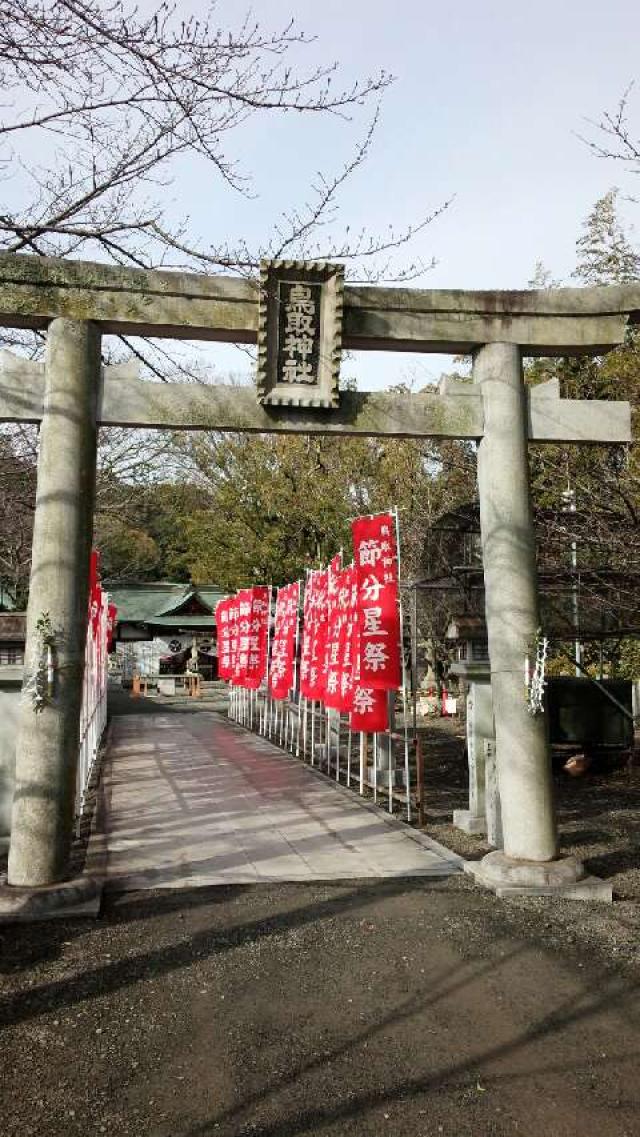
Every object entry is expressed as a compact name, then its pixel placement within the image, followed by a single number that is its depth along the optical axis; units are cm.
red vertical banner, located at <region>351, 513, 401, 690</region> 1013
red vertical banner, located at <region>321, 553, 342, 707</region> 1214
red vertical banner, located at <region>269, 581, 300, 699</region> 1620
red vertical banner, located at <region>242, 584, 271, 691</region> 1945
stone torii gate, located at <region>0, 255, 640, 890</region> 646
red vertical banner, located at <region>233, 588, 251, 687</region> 1984
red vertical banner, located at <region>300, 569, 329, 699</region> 1333
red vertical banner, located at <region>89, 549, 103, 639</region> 1457
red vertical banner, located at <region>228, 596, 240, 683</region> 2158
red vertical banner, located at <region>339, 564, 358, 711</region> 1102
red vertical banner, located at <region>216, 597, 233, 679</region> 2324
